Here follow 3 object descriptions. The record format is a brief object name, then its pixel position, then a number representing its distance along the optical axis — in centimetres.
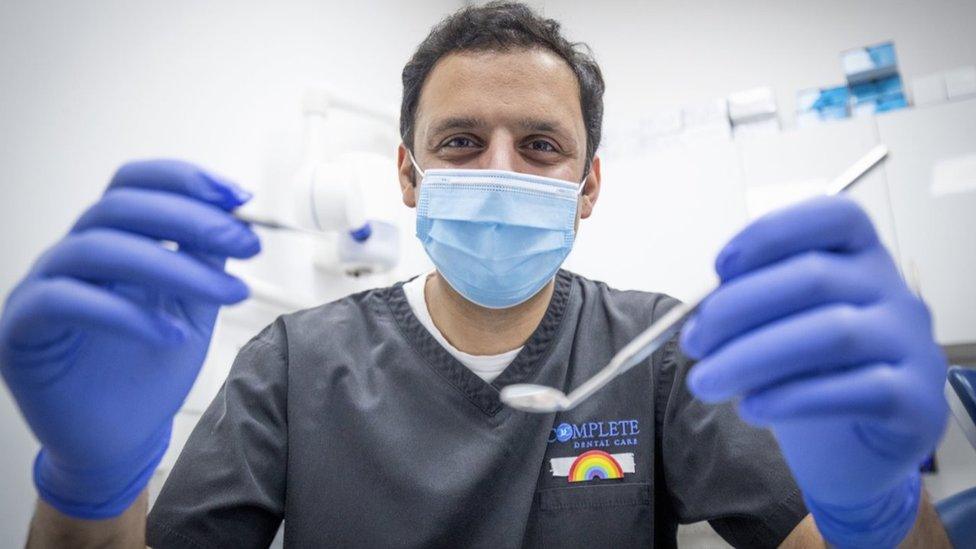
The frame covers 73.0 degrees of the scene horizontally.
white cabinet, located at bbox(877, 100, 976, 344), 205
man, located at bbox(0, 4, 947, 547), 56
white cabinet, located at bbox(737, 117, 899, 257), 216
